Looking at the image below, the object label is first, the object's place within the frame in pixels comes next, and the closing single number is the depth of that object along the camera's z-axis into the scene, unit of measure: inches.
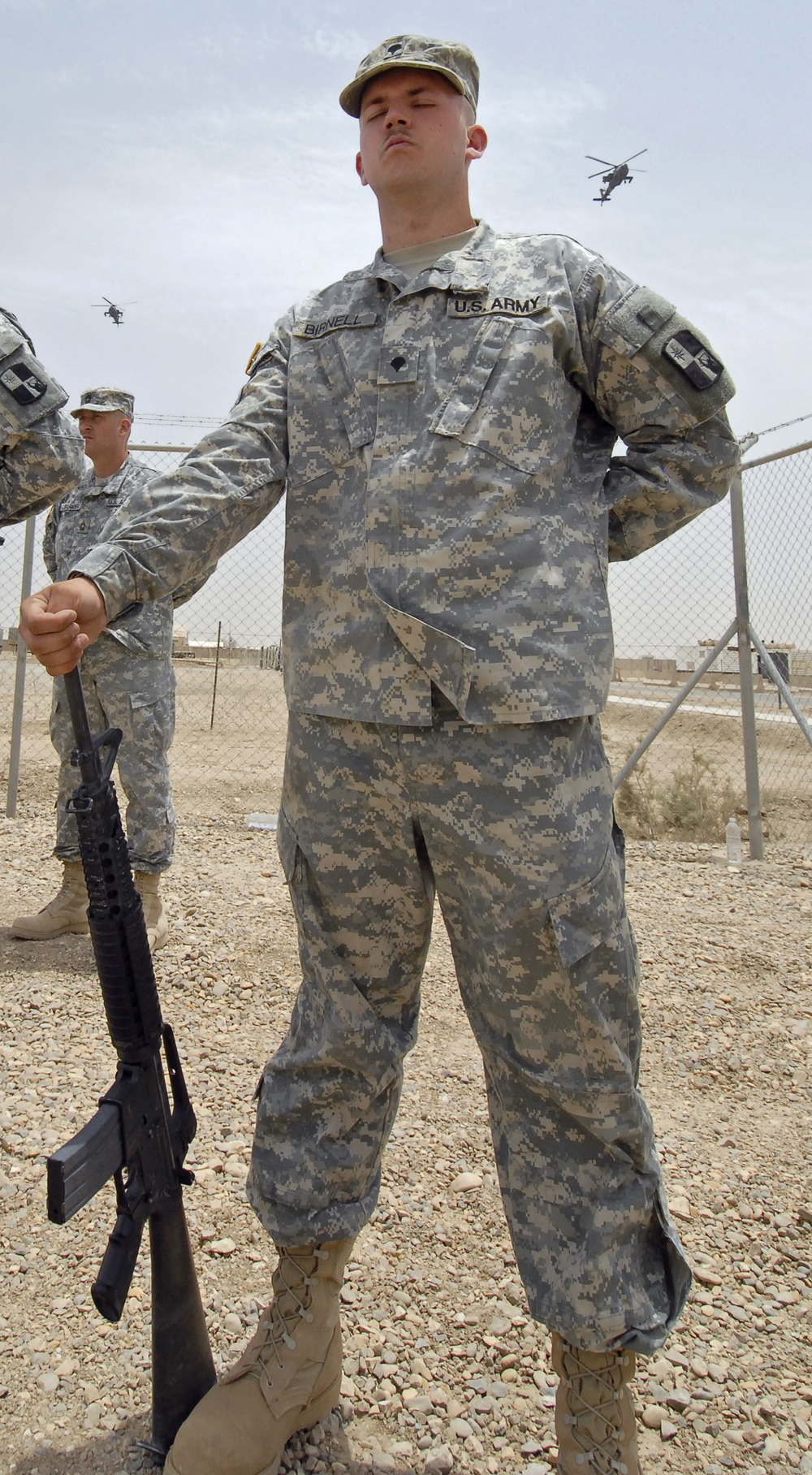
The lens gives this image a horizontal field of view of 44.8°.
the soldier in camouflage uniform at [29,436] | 65.3
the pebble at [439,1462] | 62.0
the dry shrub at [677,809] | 278.1
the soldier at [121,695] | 152.4
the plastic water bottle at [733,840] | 218.7
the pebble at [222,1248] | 80.7
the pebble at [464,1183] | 91.1
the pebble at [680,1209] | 89.2
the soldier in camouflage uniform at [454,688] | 55.4
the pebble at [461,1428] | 64.8
